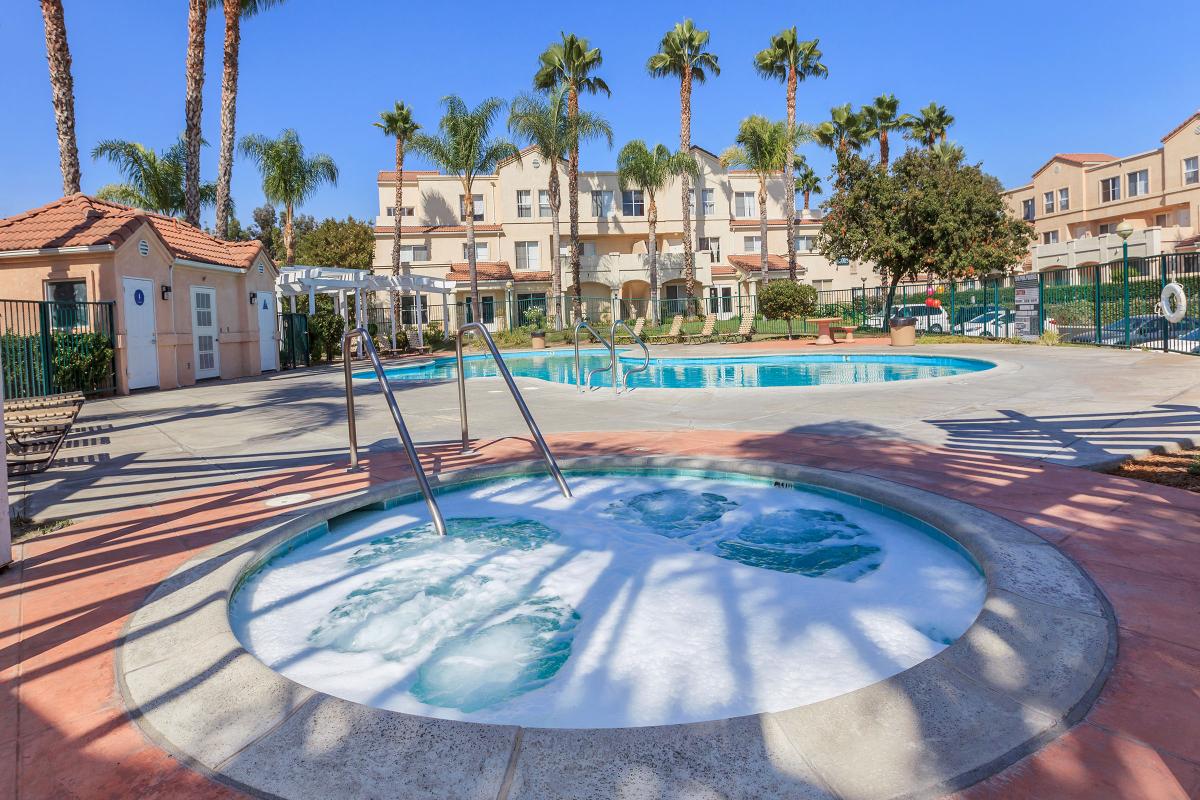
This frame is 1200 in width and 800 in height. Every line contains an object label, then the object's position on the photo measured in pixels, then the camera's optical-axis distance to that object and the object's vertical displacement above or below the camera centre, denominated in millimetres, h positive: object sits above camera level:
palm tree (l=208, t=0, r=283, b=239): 22703 +8291
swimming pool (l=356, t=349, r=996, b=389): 16922 -535
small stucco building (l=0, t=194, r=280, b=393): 15539 +2142
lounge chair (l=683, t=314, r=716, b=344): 29094 +695
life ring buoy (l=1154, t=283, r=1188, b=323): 11023 +554
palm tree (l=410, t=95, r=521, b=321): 34594 +10473
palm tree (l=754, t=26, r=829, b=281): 40906 +16244
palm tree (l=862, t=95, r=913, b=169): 43397 +13476
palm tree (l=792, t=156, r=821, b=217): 53969 +12279
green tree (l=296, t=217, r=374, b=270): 51156 +8489
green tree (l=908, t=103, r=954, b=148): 48125 +14422
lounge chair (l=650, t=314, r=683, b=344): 29672 +627
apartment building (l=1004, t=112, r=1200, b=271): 41531 +8486
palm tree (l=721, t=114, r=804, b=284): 39812 +11121
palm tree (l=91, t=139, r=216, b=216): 33594 +9409
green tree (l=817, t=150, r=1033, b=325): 27469 +4672
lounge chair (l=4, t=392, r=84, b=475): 6227 -478
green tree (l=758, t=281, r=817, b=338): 29500 +1918
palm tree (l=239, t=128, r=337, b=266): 37250 +10321
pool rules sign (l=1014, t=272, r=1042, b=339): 23312 +1017
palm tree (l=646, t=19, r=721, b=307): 40531 +16303
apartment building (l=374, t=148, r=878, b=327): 45406 +7712
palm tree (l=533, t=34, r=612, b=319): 37281 +14504
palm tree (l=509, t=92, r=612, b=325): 36281 +11526
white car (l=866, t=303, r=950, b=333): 29925 +1105
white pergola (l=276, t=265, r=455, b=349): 24422 +2883
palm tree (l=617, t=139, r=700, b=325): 42000 +10615
